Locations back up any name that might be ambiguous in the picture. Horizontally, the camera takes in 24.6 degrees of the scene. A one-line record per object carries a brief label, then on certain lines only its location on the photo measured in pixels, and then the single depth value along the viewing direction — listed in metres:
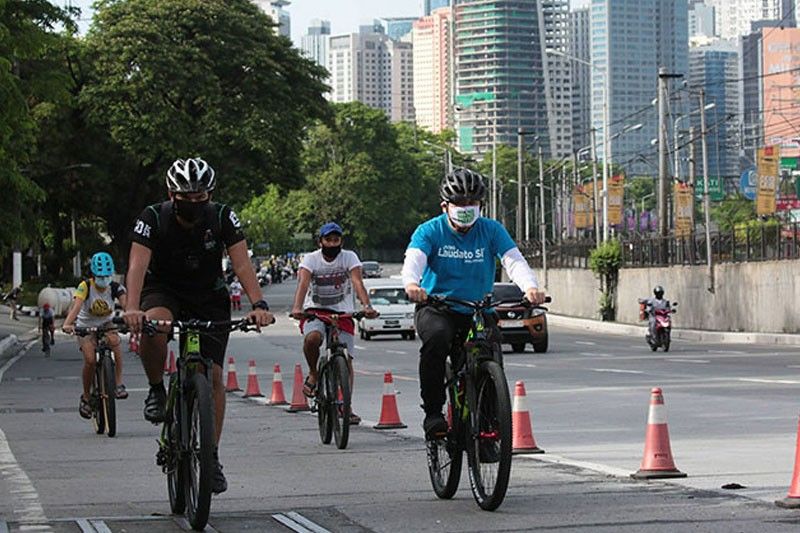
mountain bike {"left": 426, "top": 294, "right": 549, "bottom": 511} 9.88
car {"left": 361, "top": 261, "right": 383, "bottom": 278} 121.35
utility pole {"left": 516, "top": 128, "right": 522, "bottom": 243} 88.14
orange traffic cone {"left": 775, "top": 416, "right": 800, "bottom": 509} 9.69
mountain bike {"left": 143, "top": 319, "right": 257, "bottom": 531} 9.61
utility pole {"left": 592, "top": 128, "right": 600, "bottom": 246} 73.25
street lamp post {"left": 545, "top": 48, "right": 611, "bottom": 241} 68.21
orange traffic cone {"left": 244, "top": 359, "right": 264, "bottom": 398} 24.41
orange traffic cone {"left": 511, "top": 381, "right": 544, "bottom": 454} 14.19
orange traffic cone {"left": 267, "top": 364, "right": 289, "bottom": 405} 22.44
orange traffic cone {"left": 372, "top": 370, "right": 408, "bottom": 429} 17.48
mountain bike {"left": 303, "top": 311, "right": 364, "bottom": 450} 15.25
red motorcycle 39.91
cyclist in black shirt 10.18
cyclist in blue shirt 10.63
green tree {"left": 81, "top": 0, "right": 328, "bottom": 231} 72.00
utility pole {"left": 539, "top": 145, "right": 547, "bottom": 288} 76.32
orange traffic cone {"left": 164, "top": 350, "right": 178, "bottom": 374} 28.48
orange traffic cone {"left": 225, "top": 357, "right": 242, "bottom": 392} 25.98
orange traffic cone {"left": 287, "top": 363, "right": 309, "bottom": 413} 20.89
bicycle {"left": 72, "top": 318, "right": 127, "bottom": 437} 17.25
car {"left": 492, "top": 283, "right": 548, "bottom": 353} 40.00
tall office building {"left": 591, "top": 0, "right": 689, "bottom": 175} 66.94
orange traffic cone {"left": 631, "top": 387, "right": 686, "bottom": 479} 11.73
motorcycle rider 40.25
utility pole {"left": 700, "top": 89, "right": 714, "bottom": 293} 52.66
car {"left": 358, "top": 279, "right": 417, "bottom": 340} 49.12
